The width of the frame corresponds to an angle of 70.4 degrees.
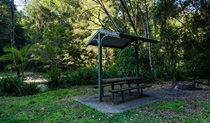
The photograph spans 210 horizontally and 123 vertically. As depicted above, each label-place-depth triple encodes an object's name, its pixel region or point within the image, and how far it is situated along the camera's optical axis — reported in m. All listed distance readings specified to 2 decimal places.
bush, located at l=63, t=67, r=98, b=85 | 7.55
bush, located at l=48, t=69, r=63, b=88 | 6.80
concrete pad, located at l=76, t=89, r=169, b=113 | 3.59
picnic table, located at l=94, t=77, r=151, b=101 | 3.86
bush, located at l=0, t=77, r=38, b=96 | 5.80
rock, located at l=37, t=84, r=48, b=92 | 6.49
